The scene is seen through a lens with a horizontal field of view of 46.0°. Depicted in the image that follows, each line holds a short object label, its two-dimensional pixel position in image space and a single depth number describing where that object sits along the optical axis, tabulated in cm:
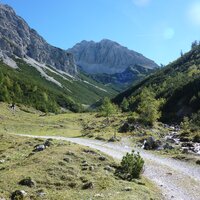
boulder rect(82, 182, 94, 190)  1941
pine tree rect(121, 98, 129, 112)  11608
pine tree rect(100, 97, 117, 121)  7497
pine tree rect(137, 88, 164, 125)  6094
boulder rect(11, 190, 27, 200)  1652
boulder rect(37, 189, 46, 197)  1734
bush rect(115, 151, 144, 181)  2304
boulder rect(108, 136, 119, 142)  4499
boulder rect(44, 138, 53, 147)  3220
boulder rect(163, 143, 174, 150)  3687
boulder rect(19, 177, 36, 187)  1862
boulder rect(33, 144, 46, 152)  2931
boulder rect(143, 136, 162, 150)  3775
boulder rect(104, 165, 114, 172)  2402
